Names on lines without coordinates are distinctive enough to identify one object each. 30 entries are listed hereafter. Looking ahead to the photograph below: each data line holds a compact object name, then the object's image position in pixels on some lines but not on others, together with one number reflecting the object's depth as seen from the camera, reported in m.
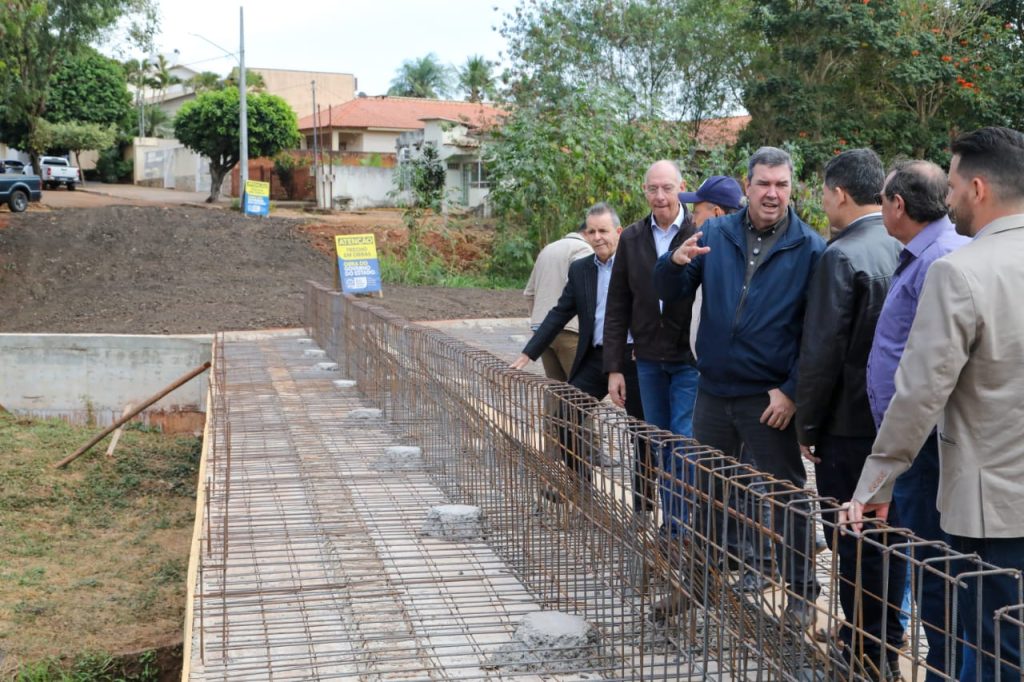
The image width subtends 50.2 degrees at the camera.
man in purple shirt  3.16
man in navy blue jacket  3.90
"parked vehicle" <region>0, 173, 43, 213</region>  24.11
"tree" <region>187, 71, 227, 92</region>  56.59
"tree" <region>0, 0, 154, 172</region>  19.47
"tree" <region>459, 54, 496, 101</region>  56.28
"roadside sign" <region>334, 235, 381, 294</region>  16.12
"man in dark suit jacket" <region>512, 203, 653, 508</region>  5.48
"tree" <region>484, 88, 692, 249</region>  18.12
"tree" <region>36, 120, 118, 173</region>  43.59
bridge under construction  3.07
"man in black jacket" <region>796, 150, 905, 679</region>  3.54
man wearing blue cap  4.74
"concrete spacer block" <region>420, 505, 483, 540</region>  5.33
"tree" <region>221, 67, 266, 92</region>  50.39
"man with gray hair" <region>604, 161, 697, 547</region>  4.77
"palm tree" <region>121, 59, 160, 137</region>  60.66
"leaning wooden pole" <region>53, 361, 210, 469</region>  10.77
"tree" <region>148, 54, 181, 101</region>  63.09
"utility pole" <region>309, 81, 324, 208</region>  33.58
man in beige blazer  2.61
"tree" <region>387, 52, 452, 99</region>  67.44
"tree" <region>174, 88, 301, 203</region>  30.80
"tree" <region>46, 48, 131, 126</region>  46.66
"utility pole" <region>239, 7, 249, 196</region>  26.61
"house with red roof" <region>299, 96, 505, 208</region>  34.95
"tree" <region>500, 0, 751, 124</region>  29.20
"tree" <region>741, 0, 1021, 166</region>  23.20
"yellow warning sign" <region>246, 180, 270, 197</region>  25.84
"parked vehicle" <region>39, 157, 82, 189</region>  38.22
